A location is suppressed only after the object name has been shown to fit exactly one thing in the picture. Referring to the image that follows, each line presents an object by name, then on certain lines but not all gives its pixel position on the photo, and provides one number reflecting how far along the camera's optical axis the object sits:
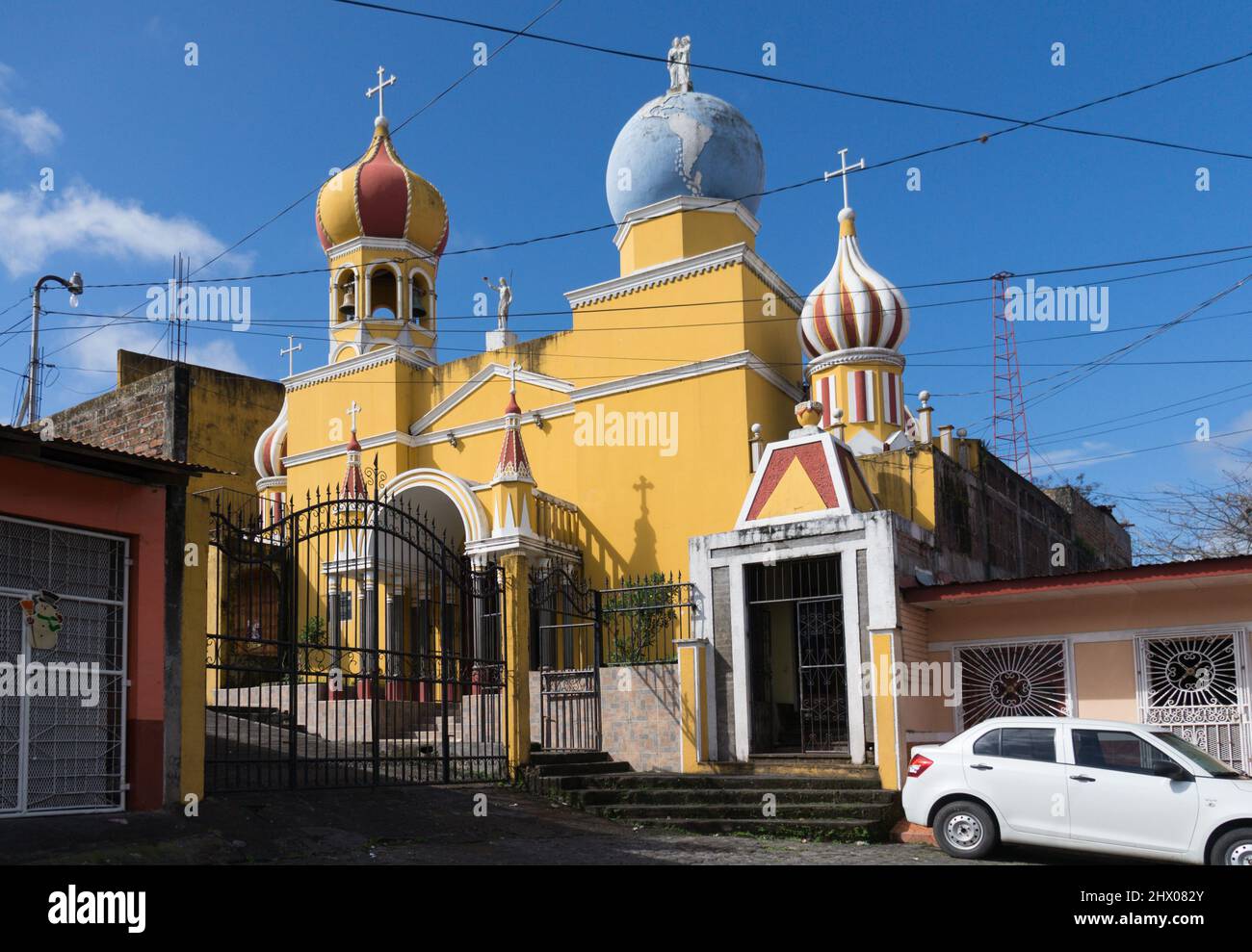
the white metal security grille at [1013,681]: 14.35
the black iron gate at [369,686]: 12.34
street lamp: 14.88
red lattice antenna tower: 32.47
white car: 10.05
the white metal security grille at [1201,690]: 13.09
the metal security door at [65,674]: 9.89
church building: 14.48
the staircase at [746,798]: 13.13
